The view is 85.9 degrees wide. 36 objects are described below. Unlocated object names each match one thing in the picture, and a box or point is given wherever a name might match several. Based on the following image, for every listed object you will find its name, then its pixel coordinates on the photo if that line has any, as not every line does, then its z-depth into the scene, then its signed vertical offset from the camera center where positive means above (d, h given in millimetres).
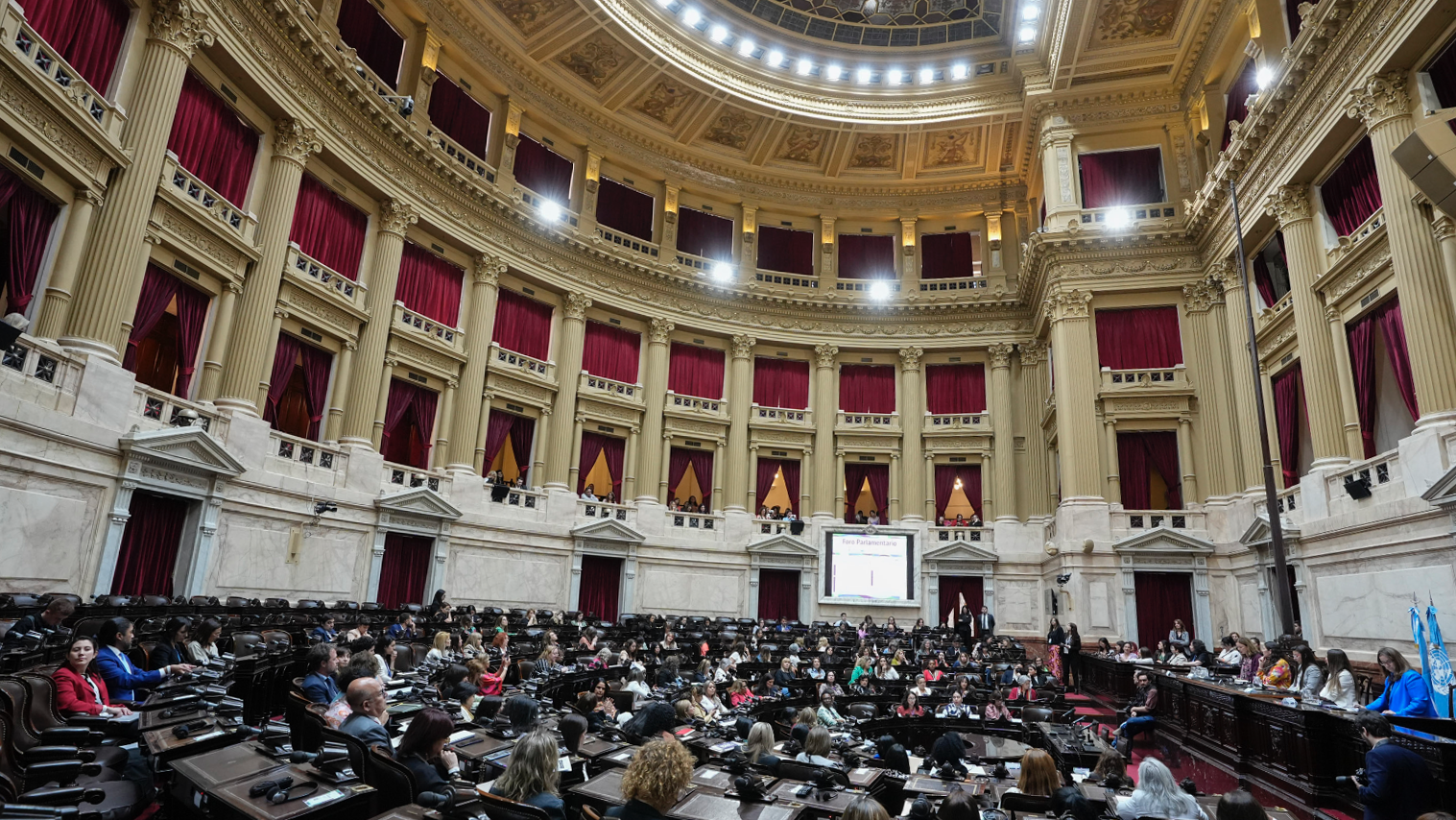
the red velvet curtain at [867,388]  28297 +7372
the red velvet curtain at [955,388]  27781 +7427
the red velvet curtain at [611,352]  25312 +7417
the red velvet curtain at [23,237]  11352 +4615
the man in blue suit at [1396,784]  5594 -1133
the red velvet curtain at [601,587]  23016 -75
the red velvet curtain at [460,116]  21734 +12842
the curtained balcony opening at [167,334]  14125 +4298
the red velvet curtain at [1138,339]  22609 +7728
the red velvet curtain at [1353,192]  14891 +8332
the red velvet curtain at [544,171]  24312 +12652
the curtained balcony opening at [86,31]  11789 +8071
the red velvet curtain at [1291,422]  17922 +4389
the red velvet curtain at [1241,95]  19016 +12837
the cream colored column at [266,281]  15828 +5842
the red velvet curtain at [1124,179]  23625 +12762
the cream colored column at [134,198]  12422 +5888
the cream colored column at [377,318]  18875 +6246
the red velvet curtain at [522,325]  23312 +7568
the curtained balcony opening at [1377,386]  14625 +4418
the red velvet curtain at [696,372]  26953 +7345
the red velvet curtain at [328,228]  17953 +7975
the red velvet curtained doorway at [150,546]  12977 +263
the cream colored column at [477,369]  21484 +5700
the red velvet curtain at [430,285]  20922 +7768
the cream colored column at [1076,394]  22078 +6024
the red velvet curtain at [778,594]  25406 -71
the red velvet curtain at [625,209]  26375 +12551
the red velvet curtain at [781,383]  27984 +7324
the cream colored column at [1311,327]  15781 +5957
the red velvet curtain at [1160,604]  20656 +200
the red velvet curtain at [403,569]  18719 +109
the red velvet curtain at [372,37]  19086 +13121
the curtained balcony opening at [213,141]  14781 +8206
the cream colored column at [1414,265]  12672 +5842
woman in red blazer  5641 -922
